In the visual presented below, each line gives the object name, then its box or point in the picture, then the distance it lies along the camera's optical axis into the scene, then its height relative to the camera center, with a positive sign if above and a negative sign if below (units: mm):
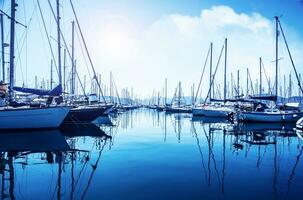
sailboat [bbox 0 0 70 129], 22781 -1309
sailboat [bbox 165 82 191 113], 75762 -2983
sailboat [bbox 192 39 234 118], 49969 -1986
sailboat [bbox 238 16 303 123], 37375 -2202
